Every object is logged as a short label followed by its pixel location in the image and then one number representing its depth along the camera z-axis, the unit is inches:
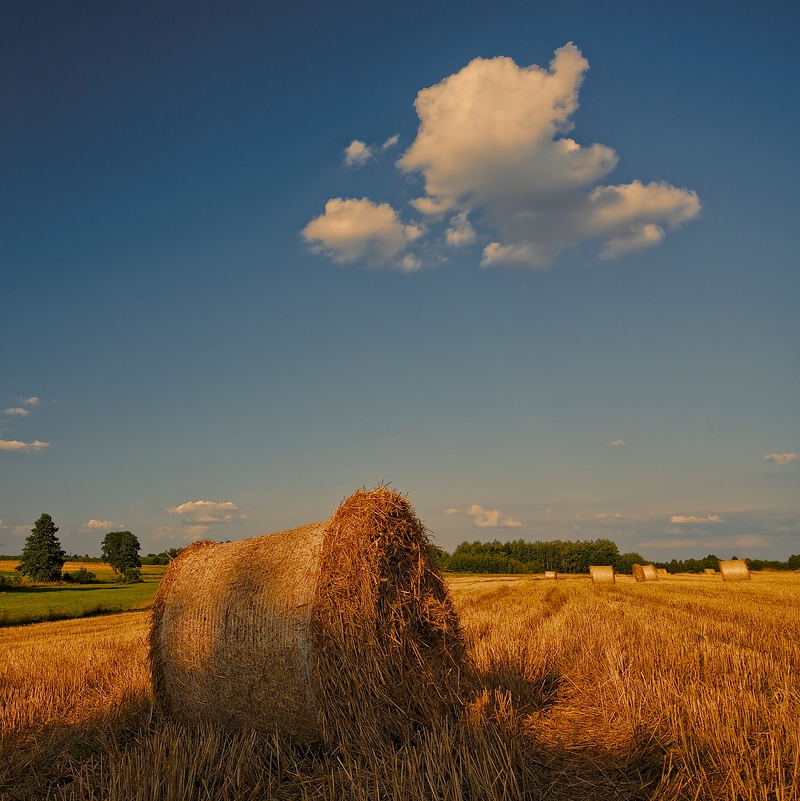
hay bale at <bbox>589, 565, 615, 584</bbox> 1233.9
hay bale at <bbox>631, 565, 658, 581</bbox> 1341.2
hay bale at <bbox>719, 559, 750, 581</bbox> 1170.0
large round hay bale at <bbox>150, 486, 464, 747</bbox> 214.4
